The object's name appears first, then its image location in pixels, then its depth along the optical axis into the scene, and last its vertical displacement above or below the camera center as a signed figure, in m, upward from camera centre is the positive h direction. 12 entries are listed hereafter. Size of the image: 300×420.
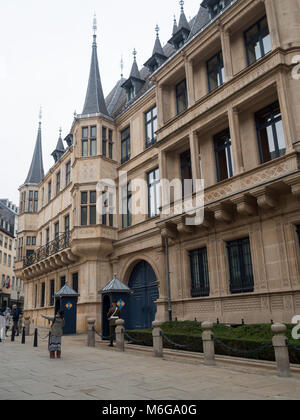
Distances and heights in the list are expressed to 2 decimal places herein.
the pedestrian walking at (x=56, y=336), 12.84 -0.63
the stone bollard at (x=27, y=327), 22.48 -0.52
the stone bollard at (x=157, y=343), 12.53 -0.96
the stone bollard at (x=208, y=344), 10.55 -0.91
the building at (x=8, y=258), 65.75 +10.59
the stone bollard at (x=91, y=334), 16.11 -0.76
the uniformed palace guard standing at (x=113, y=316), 15.71 -0.05
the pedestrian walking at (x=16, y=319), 21.38 -0.02
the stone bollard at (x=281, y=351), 8.72 -0.97
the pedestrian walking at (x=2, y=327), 19.34 -0.40
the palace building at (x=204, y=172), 14.32 +6.56
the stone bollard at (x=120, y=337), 14.46 -0.83
